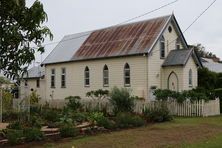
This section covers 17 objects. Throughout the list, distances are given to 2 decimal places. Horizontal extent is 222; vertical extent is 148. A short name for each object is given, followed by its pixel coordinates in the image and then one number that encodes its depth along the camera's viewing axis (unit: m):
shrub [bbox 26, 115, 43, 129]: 18.51
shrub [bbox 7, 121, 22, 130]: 16.78
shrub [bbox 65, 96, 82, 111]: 30.62
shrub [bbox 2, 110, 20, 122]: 25.76
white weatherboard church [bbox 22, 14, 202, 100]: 35.28
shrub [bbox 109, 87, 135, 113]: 24.98
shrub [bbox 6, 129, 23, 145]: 14.80
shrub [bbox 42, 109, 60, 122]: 22.66
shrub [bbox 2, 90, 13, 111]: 31.28
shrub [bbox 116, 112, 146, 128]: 19.91
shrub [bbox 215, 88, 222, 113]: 30.82
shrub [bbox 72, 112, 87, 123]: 21.41
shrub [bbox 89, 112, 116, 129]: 19.12
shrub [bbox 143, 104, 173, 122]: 22.75
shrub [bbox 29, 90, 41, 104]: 38.57
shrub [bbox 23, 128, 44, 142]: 15.29
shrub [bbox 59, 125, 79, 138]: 16.45
